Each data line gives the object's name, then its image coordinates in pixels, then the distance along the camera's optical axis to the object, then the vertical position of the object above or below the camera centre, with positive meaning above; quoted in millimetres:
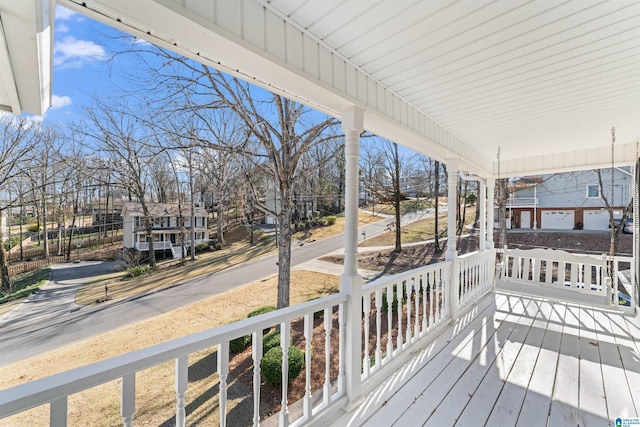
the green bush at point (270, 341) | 4176 -2112
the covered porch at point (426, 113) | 1189 +818
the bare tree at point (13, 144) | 5637 +1464
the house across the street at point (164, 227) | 14094 -949
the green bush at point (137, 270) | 11670 -2629
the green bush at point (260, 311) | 5289 -2001
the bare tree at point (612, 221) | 6182 -386
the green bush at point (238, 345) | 4590 -2309
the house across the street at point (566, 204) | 12133 +171
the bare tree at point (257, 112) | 4734 +1899
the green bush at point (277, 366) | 3379 -1964
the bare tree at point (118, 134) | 6199 +2065
